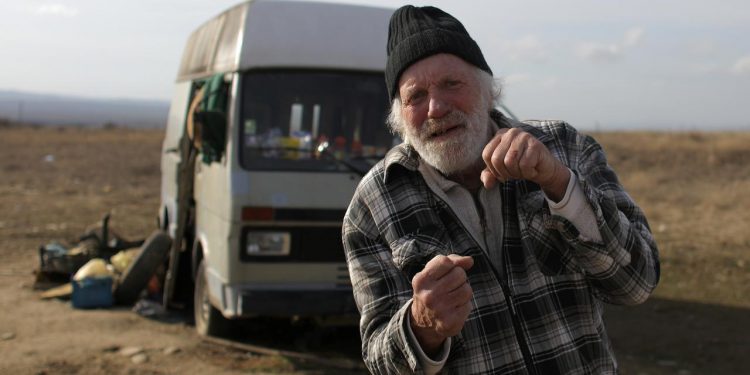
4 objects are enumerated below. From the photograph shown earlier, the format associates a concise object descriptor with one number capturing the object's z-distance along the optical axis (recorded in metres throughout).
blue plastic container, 8.91
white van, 6.80
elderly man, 2.04
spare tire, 8.91
